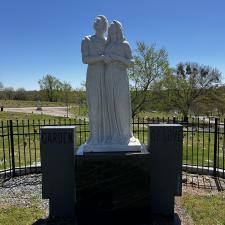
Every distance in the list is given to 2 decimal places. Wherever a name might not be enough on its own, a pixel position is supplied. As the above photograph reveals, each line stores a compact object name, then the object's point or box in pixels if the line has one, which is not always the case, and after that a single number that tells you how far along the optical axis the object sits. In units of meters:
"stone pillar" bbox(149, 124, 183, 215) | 4.24
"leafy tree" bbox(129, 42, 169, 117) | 13.56
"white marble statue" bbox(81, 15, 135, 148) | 4.08
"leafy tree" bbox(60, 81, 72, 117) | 33.65
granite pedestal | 3.91
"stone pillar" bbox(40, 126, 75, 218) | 4.15
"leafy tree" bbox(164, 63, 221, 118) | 20.11
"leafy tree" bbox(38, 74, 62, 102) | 44.51
